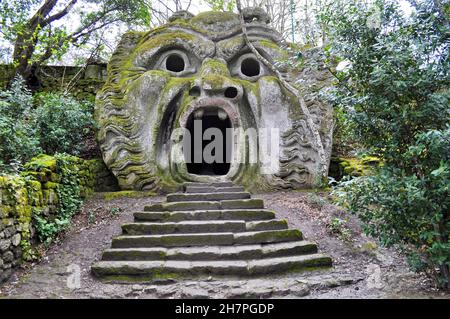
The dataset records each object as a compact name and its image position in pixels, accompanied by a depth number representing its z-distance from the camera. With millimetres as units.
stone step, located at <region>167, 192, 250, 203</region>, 6133
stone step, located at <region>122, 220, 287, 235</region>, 5086
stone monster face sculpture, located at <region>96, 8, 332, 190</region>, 7395
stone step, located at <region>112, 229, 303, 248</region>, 4797
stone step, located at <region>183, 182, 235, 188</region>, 6855
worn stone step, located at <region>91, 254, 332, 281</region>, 4219
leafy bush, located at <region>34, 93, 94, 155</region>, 6923
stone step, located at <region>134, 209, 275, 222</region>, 5391
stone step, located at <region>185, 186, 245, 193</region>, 6590
